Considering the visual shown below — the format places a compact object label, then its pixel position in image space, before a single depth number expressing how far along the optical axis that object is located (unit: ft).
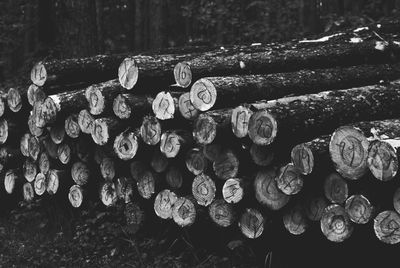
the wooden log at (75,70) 25.73
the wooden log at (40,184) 26.58
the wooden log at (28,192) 27.48
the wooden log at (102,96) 22.77
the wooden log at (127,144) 21.89
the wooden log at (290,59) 22.09
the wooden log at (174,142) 20.45
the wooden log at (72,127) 24.07
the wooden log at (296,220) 18.12
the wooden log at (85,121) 23.32
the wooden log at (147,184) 22.24
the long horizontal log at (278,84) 19.77
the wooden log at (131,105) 21.86
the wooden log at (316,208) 17.44
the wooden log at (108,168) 23.82
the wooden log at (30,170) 27.12
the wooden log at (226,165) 19.11
